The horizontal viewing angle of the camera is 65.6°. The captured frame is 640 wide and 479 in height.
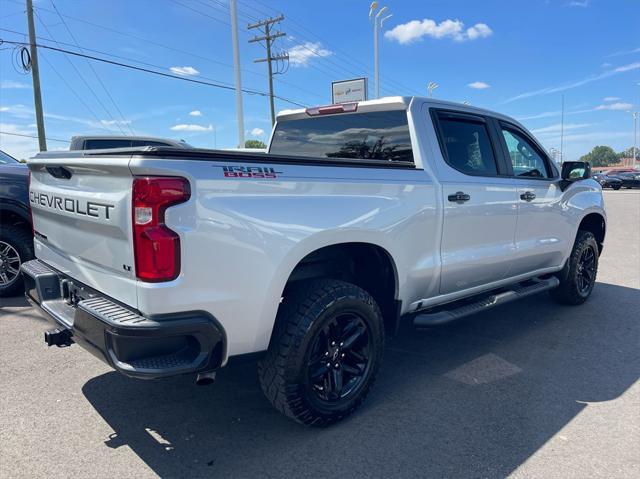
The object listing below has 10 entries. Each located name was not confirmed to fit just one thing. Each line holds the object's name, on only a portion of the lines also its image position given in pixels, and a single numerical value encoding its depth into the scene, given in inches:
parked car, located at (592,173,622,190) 1486.2
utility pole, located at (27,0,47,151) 697.0
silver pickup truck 90.2
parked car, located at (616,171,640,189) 1459.2
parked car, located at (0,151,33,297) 216.5
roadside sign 754.8
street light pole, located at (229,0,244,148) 608.8
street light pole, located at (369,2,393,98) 960.4
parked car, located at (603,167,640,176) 1504.7
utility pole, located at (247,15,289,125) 1202.4
